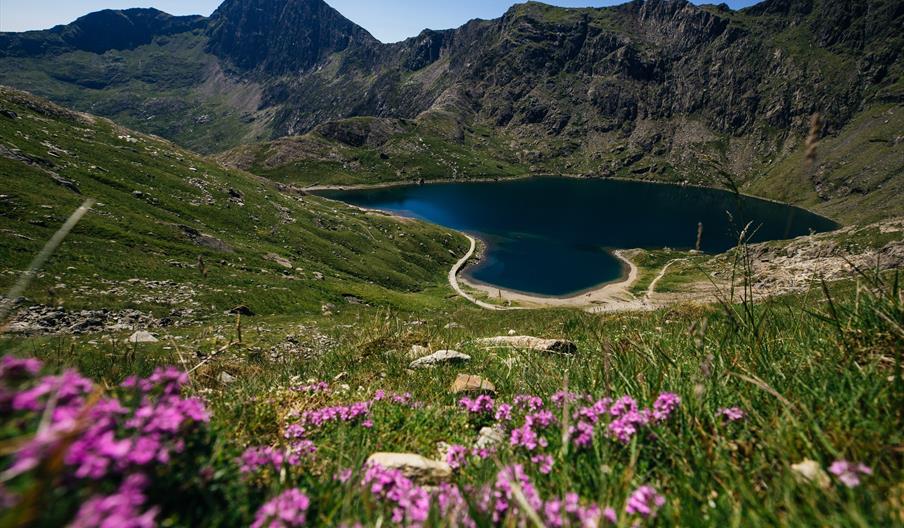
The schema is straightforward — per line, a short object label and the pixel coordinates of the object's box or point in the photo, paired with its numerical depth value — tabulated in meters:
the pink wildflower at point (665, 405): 3.63
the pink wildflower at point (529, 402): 4.50
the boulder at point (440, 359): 8.16
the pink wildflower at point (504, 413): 4.42
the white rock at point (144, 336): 25.33
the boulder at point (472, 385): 6.07
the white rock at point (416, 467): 3.59
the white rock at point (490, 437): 4.14
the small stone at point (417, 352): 9.06
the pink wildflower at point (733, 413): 3.53
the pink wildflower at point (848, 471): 2.33
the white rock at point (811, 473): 2.71
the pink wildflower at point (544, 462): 3.19
